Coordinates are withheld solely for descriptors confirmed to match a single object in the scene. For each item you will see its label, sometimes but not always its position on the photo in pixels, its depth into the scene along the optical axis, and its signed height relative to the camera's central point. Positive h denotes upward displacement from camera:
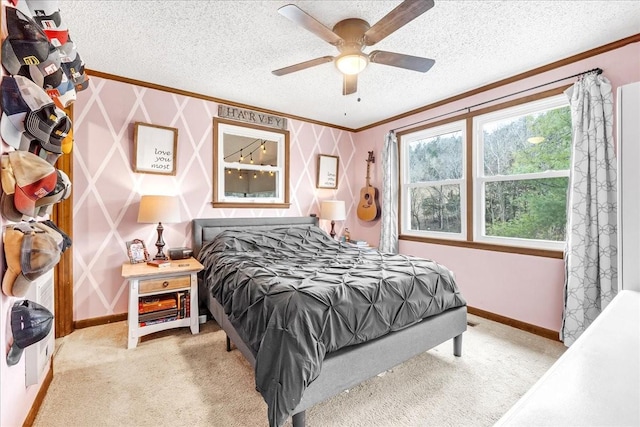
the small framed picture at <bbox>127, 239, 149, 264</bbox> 2.92 -0.37
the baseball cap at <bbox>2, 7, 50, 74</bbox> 1.13 +0.68
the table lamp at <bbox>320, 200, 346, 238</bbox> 4.15 +0.04
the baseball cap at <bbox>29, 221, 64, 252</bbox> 1.32 -0.08
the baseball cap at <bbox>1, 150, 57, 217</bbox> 1.12 +0.14
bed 1.46 -0.62
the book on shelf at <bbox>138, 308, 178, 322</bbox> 2.57 -0.89
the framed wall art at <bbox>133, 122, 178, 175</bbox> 3.05 +0.69
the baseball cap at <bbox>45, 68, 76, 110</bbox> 1.44 +0.63
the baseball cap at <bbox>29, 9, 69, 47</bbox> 1.31 +0.87
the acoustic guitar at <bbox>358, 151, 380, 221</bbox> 4.46 +0.15
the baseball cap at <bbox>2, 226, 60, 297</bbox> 1.17 -0.17
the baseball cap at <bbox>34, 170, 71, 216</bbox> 1.30 +0.08
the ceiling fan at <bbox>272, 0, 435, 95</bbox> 1.76 +1.13
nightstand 2.48 -0.76
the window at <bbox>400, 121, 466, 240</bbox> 3.58 +0.39
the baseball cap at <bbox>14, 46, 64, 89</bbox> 1.24 +0.63
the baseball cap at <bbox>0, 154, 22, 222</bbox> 1.10 +0.09
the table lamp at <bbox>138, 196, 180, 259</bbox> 2.81 +0.04
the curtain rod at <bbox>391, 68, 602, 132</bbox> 2.45 +1.19
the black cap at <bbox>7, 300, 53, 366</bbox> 1.27 -0.49
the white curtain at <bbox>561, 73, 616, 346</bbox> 2.32 +0.01
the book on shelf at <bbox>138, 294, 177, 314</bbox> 2.57 -0.79
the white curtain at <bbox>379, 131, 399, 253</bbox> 4.17 +0.26
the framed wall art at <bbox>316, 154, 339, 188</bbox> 4.43 +0.64
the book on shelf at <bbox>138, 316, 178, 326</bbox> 2.56 -0.94
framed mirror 3.60 +0.62
